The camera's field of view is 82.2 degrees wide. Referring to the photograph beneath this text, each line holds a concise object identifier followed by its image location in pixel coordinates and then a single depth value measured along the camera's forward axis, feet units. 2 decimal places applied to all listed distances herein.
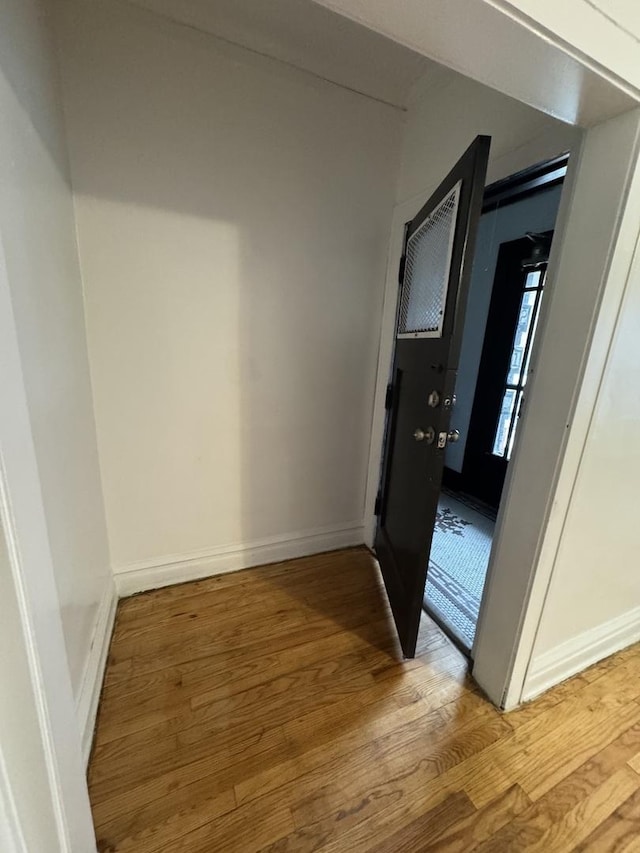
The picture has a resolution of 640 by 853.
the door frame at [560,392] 3.23
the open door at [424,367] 3.87
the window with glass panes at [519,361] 8.66
